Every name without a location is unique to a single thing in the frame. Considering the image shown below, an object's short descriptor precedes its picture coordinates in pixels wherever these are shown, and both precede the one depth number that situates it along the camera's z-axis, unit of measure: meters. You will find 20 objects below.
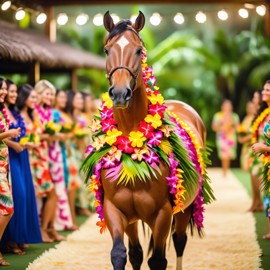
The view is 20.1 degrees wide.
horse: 5.78
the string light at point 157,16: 12.20
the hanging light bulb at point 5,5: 9.75
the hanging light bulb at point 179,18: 14.27
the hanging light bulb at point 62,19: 14.53
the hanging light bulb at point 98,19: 14.50
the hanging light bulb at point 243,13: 13.46
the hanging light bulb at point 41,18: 12.12
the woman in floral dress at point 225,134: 20.28
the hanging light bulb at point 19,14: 10.77
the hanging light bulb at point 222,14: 13.84
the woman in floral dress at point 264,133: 7.24
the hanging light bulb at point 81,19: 14.81
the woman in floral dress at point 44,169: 9.50
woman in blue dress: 8.42
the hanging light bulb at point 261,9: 12.84
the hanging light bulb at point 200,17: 13.84
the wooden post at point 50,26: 15.44
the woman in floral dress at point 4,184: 7.50
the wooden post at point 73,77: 15.92
